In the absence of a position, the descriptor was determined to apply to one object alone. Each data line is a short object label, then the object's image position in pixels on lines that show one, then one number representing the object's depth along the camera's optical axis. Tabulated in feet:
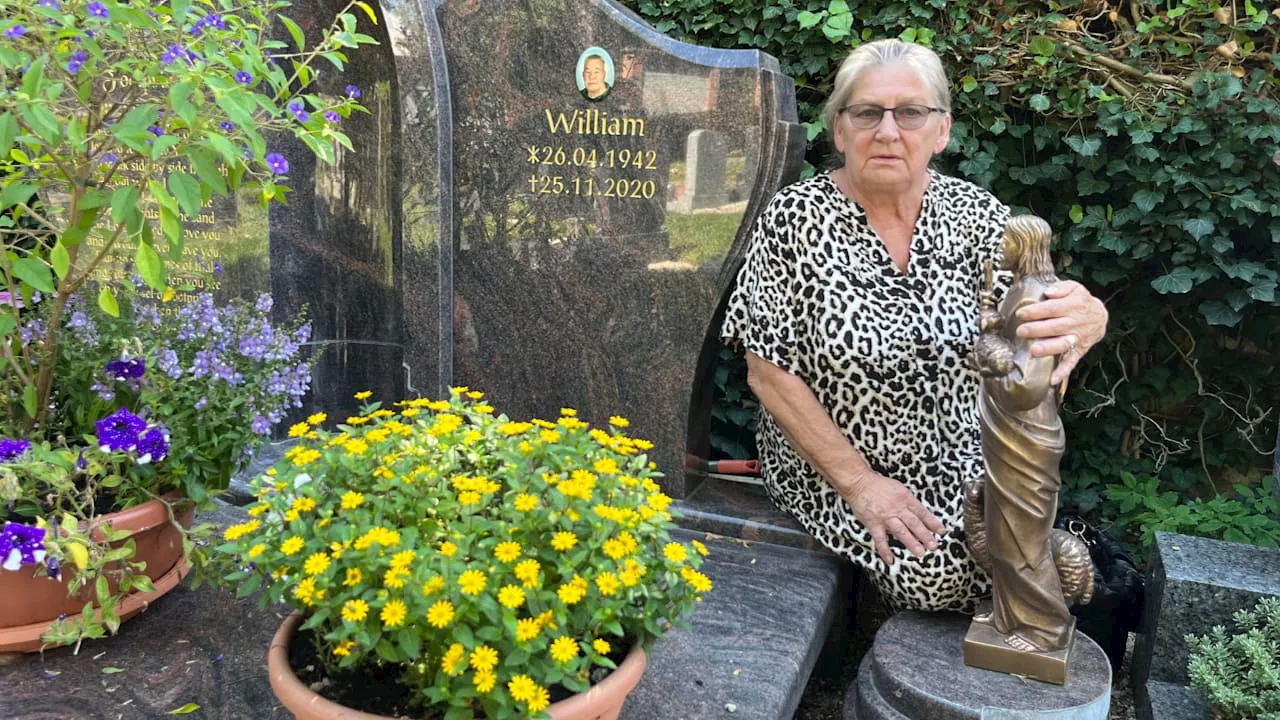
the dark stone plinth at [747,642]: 7.44
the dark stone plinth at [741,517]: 10.32
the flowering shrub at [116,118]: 6.14
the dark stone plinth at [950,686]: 7.14
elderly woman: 8.69
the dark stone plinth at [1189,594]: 8.95
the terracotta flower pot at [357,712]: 5.33
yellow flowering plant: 5.01
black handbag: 10.04
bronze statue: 6.98
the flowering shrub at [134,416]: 6.90
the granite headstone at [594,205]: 10.61
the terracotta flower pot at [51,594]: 7.09
